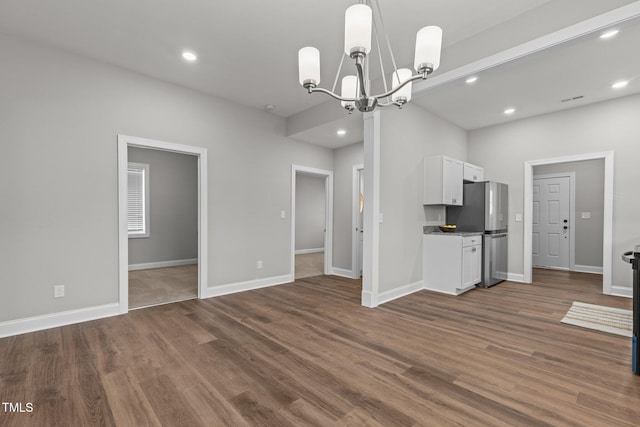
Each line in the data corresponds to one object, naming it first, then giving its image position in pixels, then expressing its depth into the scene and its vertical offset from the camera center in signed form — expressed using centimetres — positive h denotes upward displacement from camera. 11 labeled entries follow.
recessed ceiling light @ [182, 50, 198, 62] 328 +173
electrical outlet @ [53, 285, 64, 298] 316 -88
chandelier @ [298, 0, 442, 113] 166 +96
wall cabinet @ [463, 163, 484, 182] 515 +69
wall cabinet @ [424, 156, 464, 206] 459 +48
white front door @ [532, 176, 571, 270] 638 -23
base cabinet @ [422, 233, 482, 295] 439 -78
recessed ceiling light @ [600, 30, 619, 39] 235 +143
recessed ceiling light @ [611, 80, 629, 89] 383 +168
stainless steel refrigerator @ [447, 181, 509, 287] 487 -14
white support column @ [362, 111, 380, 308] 383 +2
